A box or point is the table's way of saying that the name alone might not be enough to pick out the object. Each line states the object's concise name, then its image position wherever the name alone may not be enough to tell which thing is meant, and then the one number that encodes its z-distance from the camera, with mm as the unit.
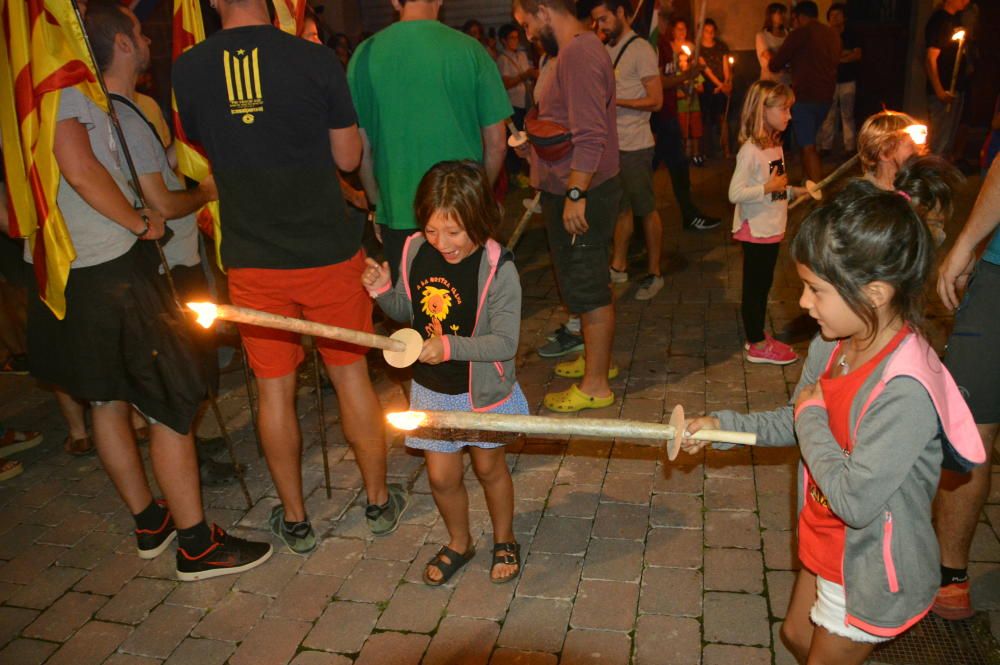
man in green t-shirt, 3750
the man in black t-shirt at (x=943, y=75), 9633
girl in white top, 4898
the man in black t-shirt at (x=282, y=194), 3207
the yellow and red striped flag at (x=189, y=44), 4002
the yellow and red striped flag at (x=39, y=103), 3174
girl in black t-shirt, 2967
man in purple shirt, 4379
